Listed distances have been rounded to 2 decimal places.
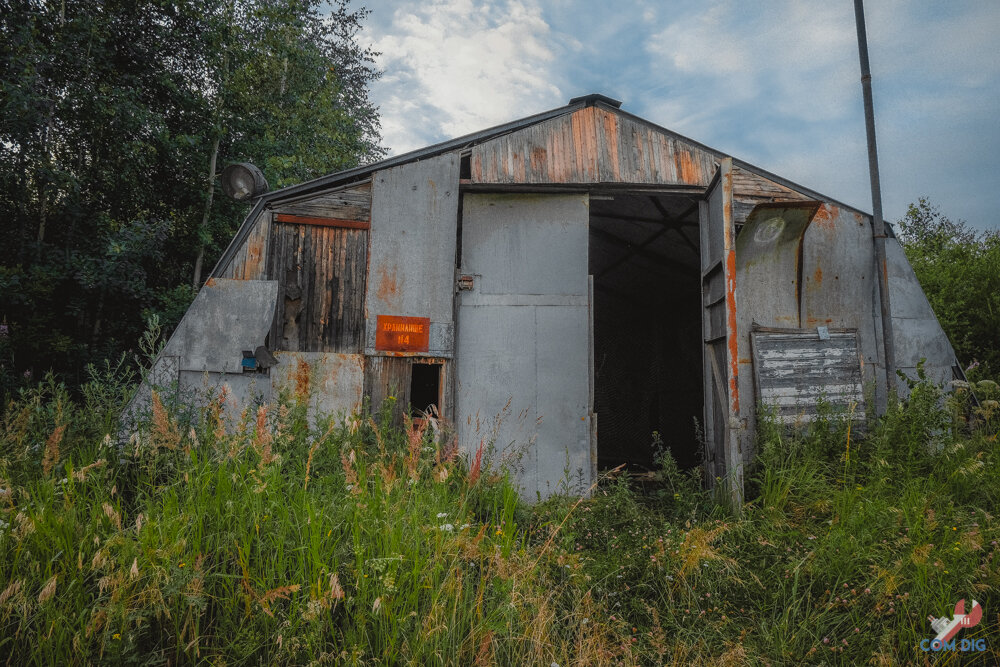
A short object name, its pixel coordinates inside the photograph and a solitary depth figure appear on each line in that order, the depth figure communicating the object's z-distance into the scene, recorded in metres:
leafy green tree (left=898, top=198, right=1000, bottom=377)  9.44
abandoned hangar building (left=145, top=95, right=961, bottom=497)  5.61
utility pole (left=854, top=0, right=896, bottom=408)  6.11
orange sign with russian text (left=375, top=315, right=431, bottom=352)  5.71
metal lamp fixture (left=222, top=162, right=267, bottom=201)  5.93
